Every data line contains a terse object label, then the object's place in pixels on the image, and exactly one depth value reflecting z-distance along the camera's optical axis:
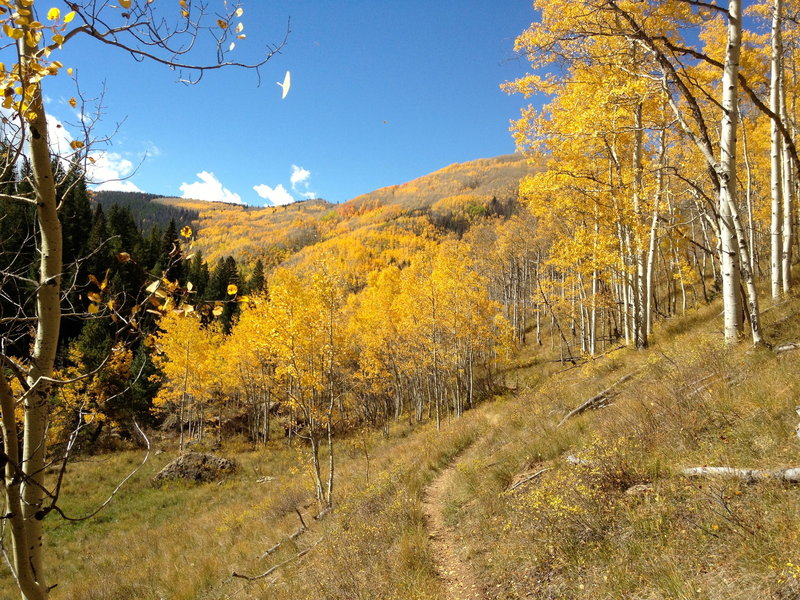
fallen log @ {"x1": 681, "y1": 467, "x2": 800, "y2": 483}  3.14
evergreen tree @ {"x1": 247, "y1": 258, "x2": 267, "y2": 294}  51.75
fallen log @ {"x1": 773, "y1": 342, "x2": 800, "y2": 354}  5.34
